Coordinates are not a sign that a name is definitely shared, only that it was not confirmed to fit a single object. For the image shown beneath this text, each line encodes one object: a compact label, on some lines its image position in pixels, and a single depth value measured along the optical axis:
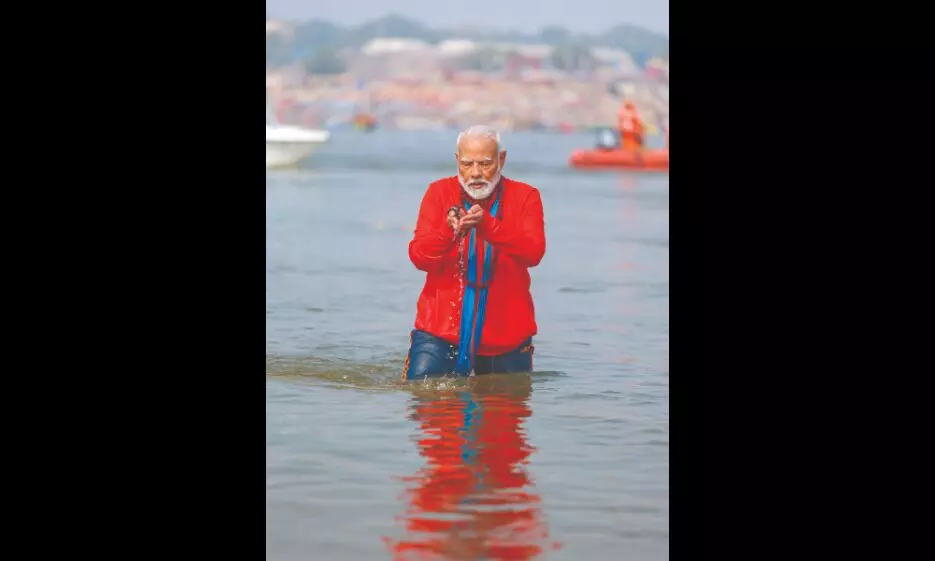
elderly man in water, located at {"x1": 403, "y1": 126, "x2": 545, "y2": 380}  8.93
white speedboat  35.22
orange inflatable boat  35.22
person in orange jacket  37.66
